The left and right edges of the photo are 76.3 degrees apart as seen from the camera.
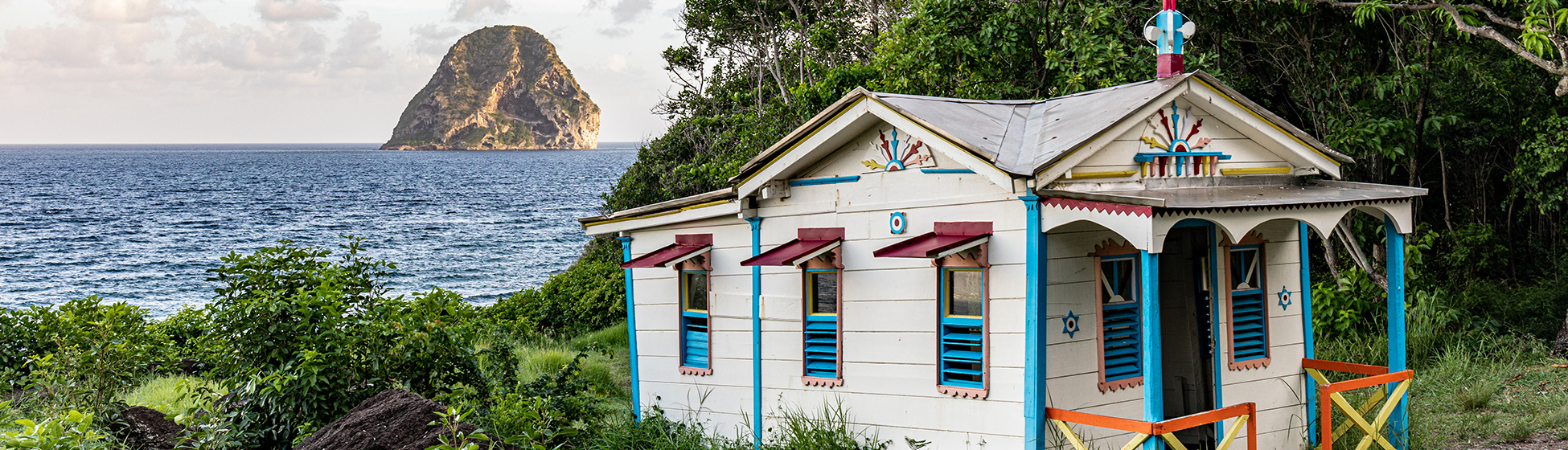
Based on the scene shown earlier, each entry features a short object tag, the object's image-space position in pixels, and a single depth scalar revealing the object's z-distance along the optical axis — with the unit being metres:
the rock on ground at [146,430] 9.52
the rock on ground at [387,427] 8.45
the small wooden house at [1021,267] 7.67
